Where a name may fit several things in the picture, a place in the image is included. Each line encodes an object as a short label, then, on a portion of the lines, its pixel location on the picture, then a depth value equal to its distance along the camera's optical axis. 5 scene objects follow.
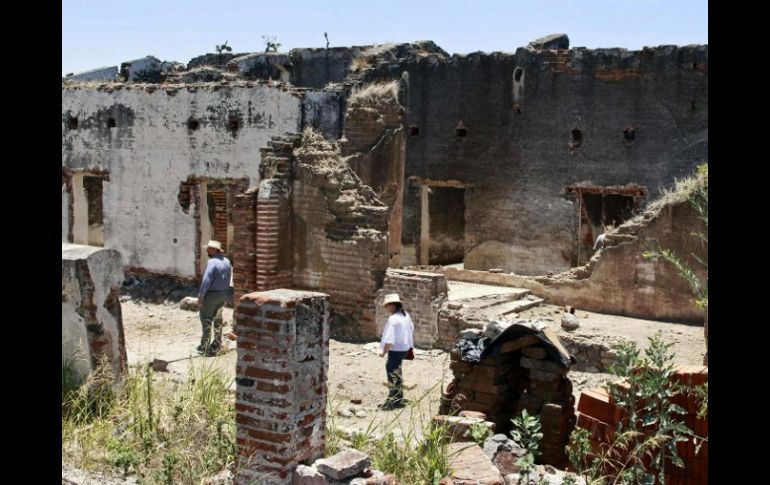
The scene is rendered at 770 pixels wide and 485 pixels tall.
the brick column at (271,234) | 11.87
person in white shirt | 8.34
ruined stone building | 12.08
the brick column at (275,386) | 4.84
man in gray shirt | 10.37
